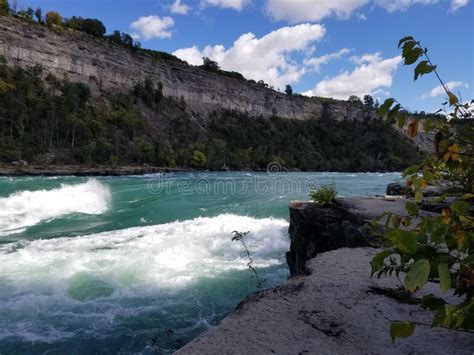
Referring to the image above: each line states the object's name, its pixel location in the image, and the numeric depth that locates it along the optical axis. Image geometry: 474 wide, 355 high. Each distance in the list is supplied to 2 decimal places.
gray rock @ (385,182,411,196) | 11.89
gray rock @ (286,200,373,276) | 6.26
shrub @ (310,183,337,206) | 7.70
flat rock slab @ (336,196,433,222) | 7.08
